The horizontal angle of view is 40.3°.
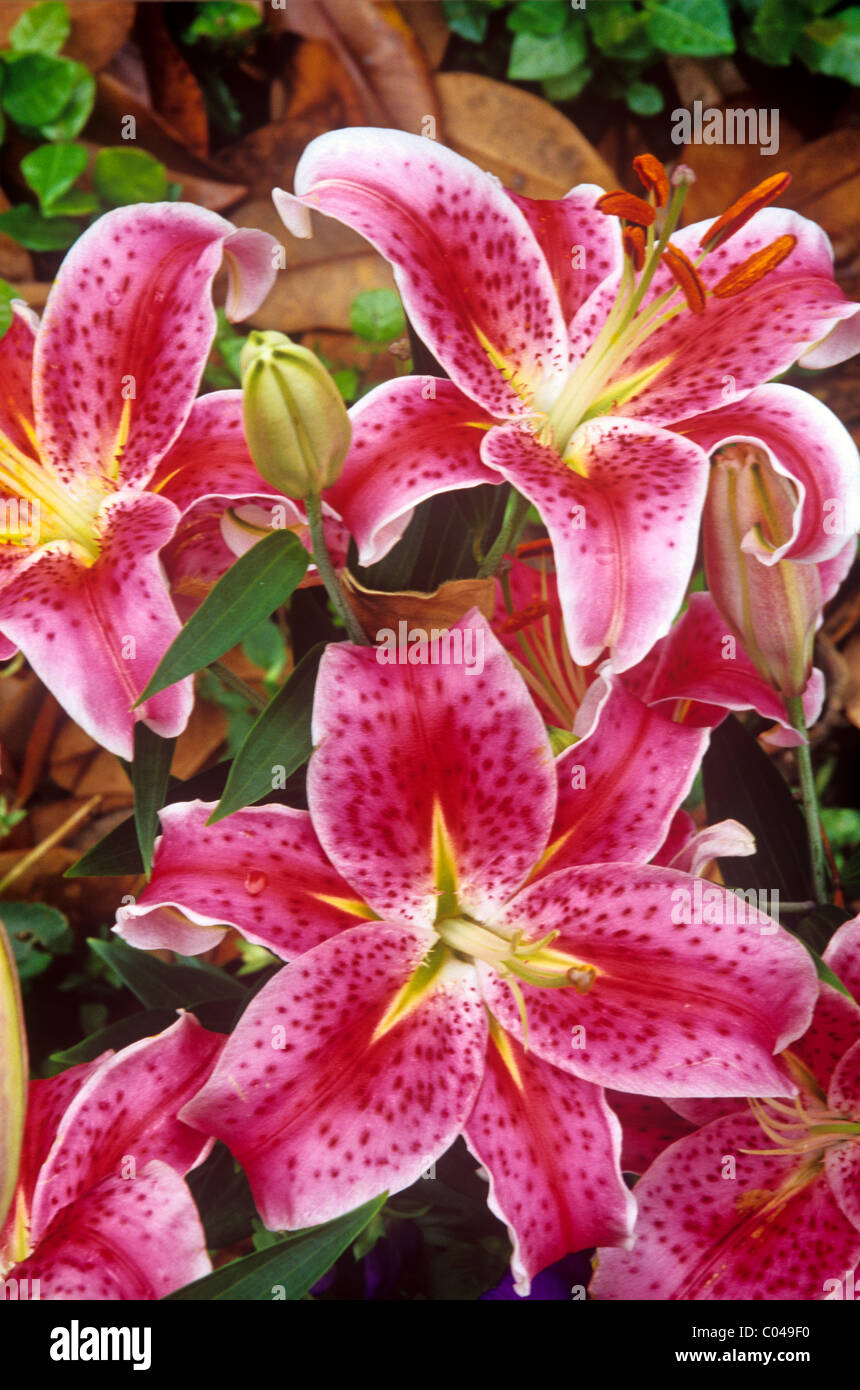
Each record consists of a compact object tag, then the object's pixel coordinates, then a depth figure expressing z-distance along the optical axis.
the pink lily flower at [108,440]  0.42
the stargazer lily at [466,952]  0.43
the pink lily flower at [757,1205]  0.48
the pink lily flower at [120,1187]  0.45
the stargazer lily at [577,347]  0.41
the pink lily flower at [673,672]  0.49
